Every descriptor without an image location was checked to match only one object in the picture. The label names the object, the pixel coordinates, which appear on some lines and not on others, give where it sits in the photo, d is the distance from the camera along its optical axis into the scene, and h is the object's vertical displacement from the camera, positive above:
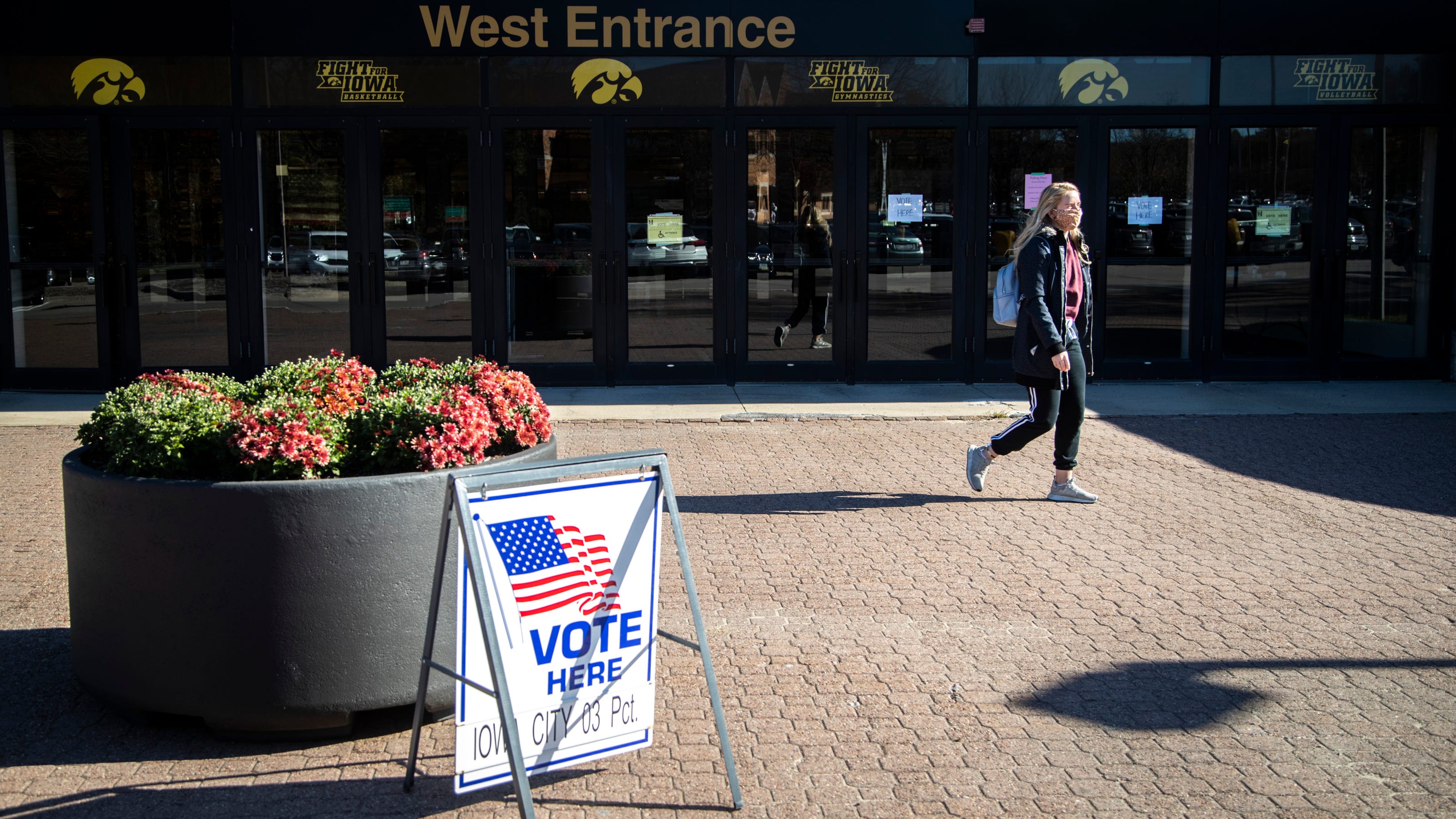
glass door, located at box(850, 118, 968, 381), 12.42 +0.39
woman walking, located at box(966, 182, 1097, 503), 7.71 -0.22
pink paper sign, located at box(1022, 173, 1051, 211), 12.48 +1.05
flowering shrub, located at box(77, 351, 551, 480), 4.30 -0.46
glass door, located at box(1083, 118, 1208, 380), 12.52 +0.42
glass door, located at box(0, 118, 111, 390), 12.03 +0.43
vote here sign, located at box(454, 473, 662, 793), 3.79 -1.00
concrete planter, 4.20 -0.99
